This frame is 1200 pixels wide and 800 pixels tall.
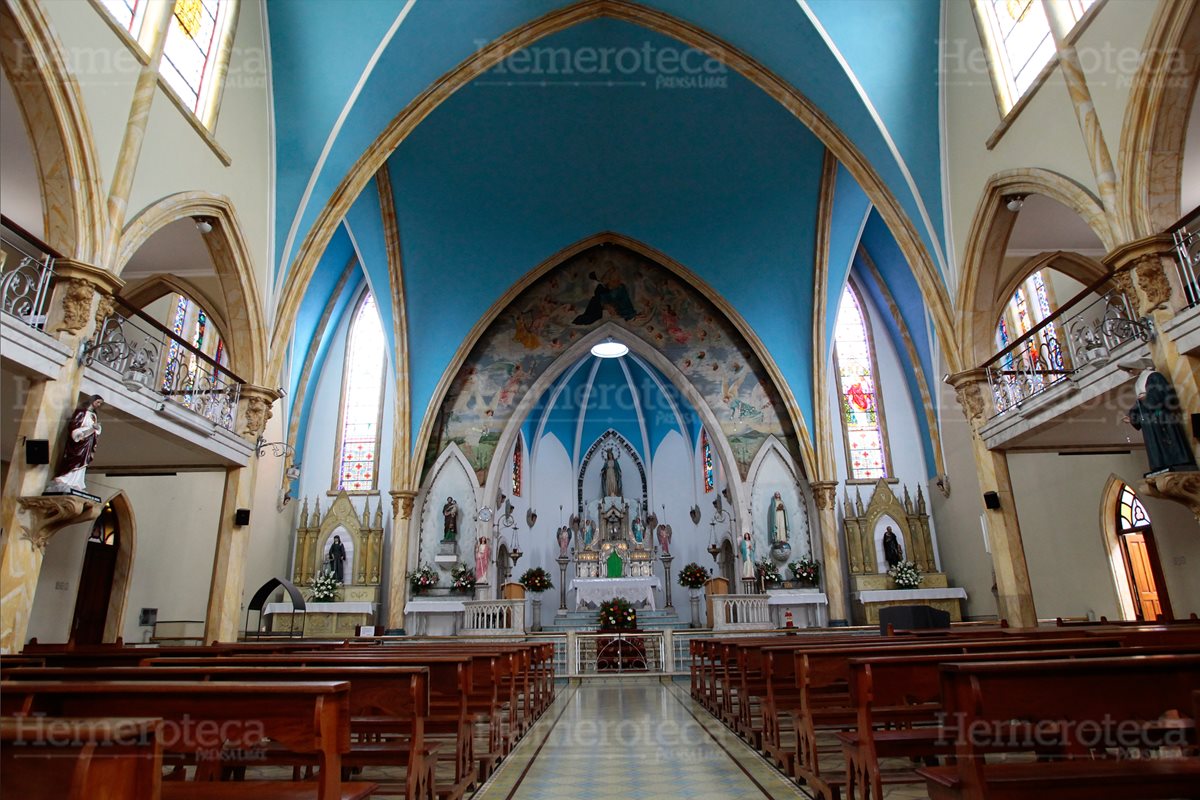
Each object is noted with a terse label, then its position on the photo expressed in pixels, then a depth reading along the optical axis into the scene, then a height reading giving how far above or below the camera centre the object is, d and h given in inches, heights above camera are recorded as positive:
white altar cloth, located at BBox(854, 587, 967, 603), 679.1 +16.9
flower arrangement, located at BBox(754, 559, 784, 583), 692.1 +40.6
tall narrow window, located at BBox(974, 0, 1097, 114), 369.4 +295.6
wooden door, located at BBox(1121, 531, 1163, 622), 504.4 +24.5
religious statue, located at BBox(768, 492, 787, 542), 711.1 +91.1
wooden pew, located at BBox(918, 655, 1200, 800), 107.7 -15.1
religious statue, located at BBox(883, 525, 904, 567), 711.7 +60.7
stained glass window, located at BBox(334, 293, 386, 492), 780.0 +240.1
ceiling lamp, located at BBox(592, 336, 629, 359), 775.3 +286.8
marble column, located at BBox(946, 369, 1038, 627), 396.2 +49.2
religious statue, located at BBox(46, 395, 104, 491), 280.4 +69.6
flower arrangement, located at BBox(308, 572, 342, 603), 700.7 +35.1
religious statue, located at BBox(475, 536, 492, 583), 701.3 +62.5
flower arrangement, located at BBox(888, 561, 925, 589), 687.1 +34.8
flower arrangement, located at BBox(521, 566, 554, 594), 786.8 +44.0
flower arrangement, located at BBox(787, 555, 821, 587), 693.3 +40.4
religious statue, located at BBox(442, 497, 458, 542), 721.0 +99.1
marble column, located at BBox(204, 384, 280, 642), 395.9 +50.1
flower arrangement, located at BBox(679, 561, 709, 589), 802.8 +44.7
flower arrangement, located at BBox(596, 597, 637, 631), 645.9 +1.5
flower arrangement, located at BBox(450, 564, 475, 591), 697.6 +42.6
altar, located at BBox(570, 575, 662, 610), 795.4 +32.1
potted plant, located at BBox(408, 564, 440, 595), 693.9 +42.0
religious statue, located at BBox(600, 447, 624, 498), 1044.5 +200.1
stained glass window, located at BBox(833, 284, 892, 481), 764.0 +232.9
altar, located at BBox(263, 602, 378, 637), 686.5 +7.7
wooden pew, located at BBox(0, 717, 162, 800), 72.9 -13.5
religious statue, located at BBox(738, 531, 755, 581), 684.1 +57.0
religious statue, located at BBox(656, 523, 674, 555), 1003.3 +111.2
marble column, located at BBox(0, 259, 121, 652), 266.8 +79.7
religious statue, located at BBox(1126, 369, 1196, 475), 273.6 +68.8
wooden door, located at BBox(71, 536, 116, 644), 518.6 +27.4
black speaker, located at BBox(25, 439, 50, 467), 273.3 +66.8
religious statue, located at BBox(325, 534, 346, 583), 725.9 +63.8
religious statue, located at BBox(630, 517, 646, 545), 1016.9 +123.2
